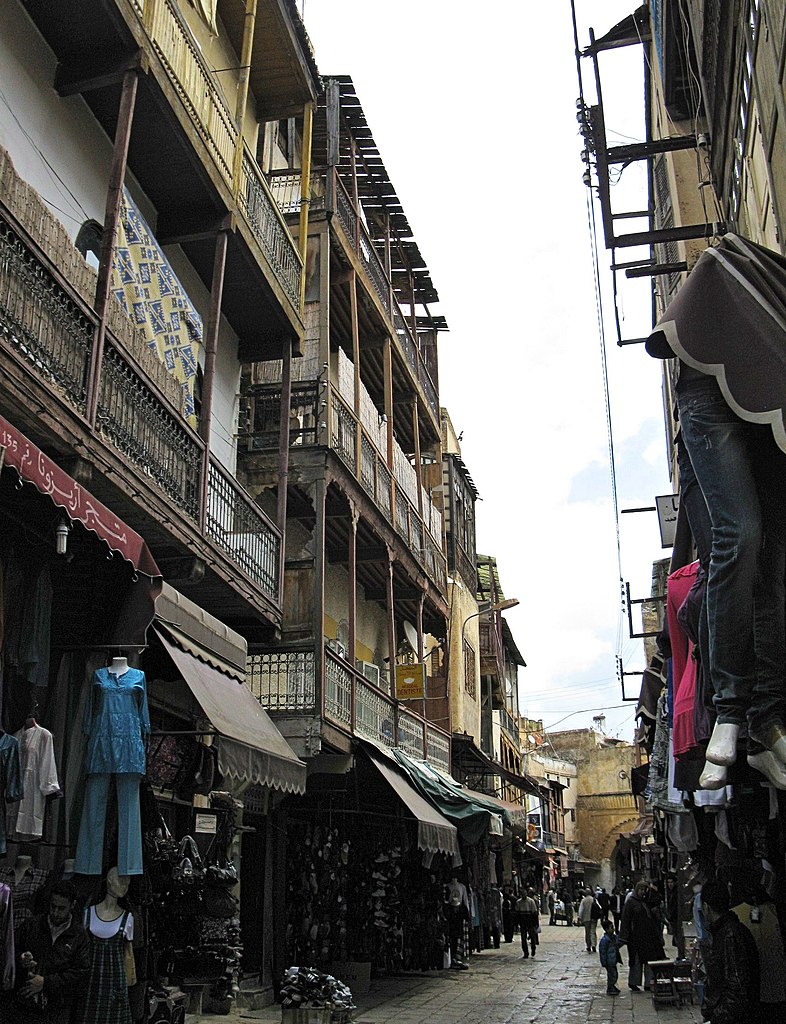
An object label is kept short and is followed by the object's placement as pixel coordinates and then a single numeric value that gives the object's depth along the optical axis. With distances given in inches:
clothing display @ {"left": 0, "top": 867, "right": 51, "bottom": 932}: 236.5
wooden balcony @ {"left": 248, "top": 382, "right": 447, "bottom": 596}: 593.6
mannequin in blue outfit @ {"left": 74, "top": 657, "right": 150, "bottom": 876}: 239.0
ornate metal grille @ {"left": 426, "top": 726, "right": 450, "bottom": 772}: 799.3
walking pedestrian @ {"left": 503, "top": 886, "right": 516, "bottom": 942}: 1036.5
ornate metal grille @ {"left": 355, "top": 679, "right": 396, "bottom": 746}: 615.2
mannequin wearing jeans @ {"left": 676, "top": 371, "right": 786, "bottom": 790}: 110.0
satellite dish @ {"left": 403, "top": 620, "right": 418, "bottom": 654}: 869.2
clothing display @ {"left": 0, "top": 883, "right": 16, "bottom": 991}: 219.1
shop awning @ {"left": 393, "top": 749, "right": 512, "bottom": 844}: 647.1
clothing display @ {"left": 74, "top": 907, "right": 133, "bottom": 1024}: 237.3
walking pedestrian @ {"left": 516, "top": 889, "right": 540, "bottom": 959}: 908.0
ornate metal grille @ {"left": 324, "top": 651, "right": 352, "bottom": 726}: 549.6
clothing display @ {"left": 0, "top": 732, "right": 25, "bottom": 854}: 219.1
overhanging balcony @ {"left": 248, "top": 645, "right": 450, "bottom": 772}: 530.9
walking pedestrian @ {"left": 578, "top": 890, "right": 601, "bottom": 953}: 939.3
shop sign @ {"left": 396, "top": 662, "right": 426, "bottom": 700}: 729.6
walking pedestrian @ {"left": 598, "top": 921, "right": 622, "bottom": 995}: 614.9
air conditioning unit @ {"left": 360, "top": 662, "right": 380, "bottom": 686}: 784.1
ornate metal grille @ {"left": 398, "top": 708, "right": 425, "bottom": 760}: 713.6
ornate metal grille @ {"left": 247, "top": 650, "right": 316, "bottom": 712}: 531.5
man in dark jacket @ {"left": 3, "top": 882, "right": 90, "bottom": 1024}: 223.5
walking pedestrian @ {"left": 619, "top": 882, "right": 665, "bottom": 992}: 595.8
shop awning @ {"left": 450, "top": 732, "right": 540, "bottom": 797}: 981.8
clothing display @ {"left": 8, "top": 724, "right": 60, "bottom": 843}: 226.8
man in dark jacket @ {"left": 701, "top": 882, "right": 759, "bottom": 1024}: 209.5
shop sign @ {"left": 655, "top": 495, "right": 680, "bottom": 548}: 705.6
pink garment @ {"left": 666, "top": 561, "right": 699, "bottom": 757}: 163.9
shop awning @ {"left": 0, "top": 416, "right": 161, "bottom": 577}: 199.0
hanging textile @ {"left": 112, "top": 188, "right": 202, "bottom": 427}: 381.7
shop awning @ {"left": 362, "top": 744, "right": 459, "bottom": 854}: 559.5
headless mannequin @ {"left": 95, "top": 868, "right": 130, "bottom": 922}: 241.4
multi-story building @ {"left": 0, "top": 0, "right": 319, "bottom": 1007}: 255.4
